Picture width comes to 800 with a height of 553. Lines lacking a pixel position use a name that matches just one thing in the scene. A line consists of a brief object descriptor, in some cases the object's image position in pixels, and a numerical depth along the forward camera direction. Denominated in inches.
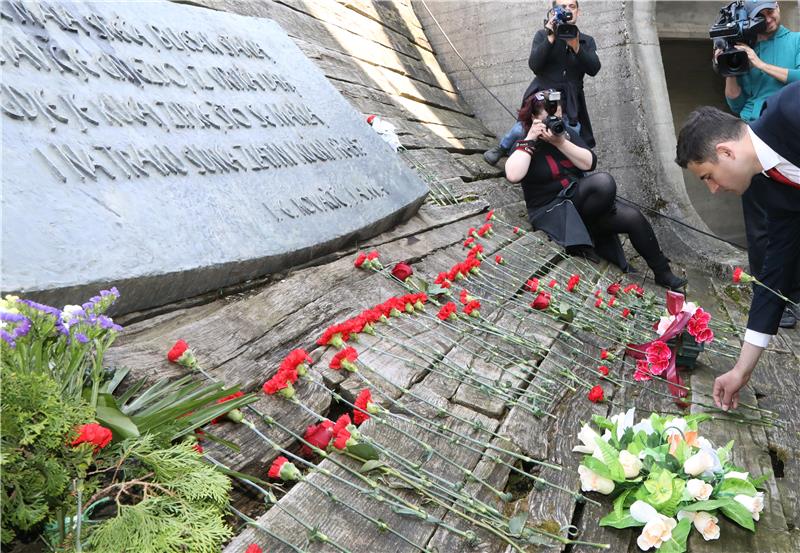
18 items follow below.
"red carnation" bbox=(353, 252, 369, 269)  101.9
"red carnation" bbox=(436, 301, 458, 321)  96.1
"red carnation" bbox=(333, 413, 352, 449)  60.1
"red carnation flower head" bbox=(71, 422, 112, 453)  39.3
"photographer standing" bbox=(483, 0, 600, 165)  177.0
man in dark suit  77.0
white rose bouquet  60.5
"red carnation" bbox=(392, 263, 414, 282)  104.1
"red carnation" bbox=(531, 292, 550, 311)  111.4
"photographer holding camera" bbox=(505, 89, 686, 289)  157.5
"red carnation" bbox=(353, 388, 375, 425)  67.0
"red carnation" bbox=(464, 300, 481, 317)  99.5
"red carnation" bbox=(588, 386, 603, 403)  85.8
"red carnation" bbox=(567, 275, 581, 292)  127.4
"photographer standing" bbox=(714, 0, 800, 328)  137.4
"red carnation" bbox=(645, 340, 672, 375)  94.1
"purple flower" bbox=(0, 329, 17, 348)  37.9
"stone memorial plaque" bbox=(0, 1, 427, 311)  65.3
